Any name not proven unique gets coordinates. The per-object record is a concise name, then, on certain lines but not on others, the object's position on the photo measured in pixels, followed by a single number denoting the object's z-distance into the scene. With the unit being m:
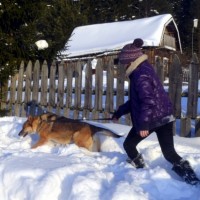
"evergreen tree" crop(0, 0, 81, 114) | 10.09
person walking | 4.41
